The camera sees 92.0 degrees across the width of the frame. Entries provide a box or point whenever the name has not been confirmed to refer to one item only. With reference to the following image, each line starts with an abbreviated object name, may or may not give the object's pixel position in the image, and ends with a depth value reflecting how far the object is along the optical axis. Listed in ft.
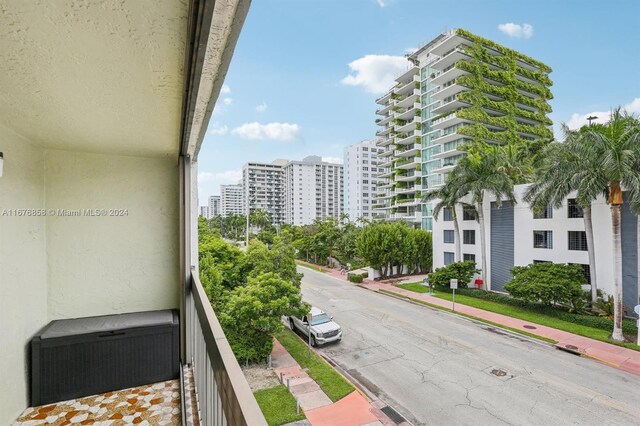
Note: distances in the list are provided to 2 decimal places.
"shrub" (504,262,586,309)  36.94
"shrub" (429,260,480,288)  51.90
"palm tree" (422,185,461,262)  52.31
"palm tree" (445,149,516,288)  46.29
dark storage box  8.87
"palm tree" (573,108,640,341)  28.55
